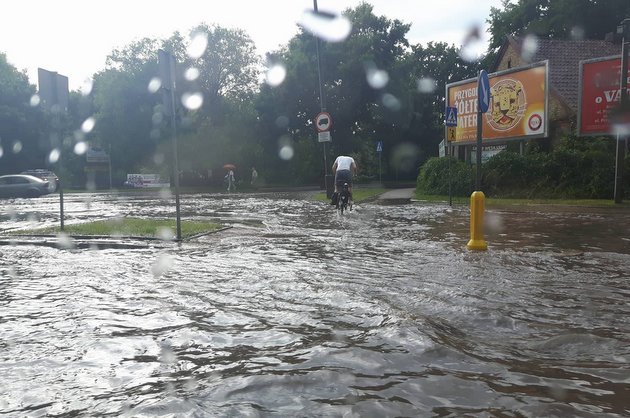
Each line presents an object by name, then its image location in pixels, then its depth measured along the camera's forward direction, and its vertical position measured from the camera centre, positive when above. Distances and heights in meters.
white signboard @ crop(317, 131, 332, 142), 20.97 +1.32
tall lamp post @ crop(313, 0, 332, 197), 21.91 +3.27
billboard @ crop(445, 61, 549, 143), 24.17 +3.01
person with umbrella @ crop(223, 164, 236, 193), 40.61 -0.68
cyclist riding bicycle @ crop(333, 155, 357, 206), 16.05 +0.04
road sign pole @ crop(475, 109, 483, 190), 9.51 +0.43
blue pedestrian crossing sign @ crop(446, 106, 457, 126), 18.73 +1.85
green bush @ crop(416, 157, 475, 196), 23.33 -0.28
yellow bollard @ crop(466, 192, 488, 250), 8.79 -0.82
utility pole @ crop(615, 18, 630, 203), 17.62 +1.63
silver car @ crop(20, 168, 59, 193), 39.53 -0.22
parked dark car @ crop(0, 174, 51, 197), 32.59 -0.82
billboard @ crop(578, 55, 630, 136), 20.75 +2.92
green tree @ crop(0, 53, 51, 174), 54.53 +4.31
